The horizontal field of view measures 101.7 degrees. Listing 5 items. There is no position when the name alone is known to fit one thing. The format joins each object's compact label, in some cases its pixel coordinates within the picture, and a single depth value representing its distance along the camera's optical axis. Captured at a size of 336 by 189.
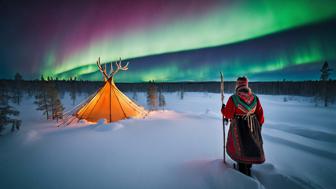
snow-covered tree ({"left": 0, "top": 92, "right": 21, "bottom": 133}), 6.63
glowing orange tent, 8.79
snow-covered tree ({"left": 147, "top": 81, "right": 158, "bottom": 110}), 23.92
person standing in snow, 2.60
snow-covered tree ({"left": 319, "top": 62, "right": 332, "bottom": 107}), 24.86
